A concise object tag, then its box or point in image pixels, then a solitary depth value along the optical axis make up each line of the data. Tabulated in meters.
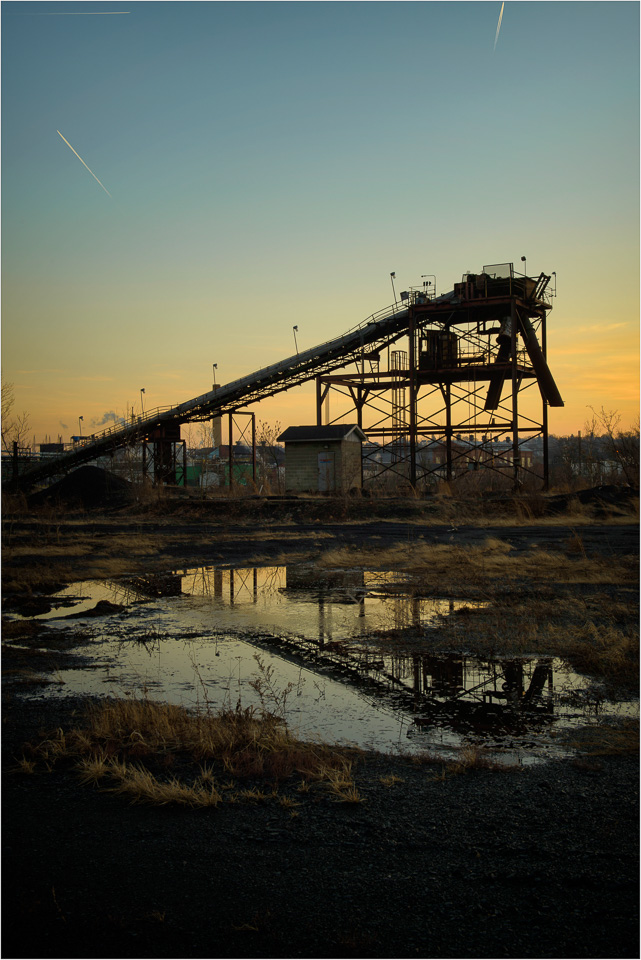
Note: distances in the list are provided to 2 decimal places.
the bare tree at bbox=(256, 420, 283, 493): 54.96
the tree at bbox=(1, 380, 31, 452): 34.42
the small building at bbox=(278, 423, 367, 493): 37.88
